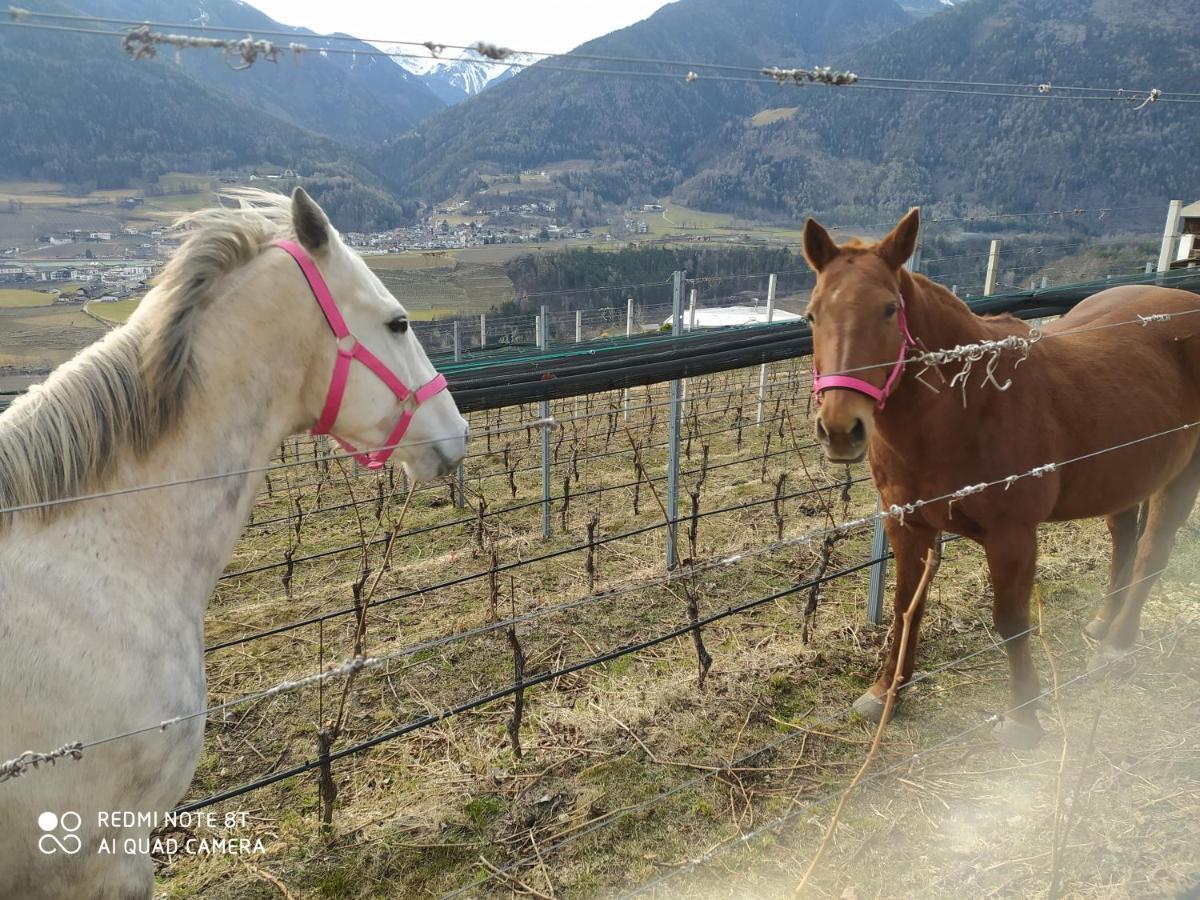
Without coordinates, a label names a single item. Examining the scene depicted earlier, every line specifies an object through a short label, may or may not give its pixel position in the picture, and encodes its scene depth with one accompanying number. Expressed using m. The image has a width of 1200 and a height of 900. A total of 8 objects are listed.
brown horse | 2.33
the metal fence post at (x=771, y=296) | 12.42
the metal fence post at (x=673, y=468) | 4.35
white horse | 1.34
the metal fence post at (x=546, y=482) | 6.66
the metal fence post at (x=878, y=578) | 4.17
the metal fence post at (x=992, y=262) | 7.10
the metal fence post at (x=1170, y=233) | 8.95
